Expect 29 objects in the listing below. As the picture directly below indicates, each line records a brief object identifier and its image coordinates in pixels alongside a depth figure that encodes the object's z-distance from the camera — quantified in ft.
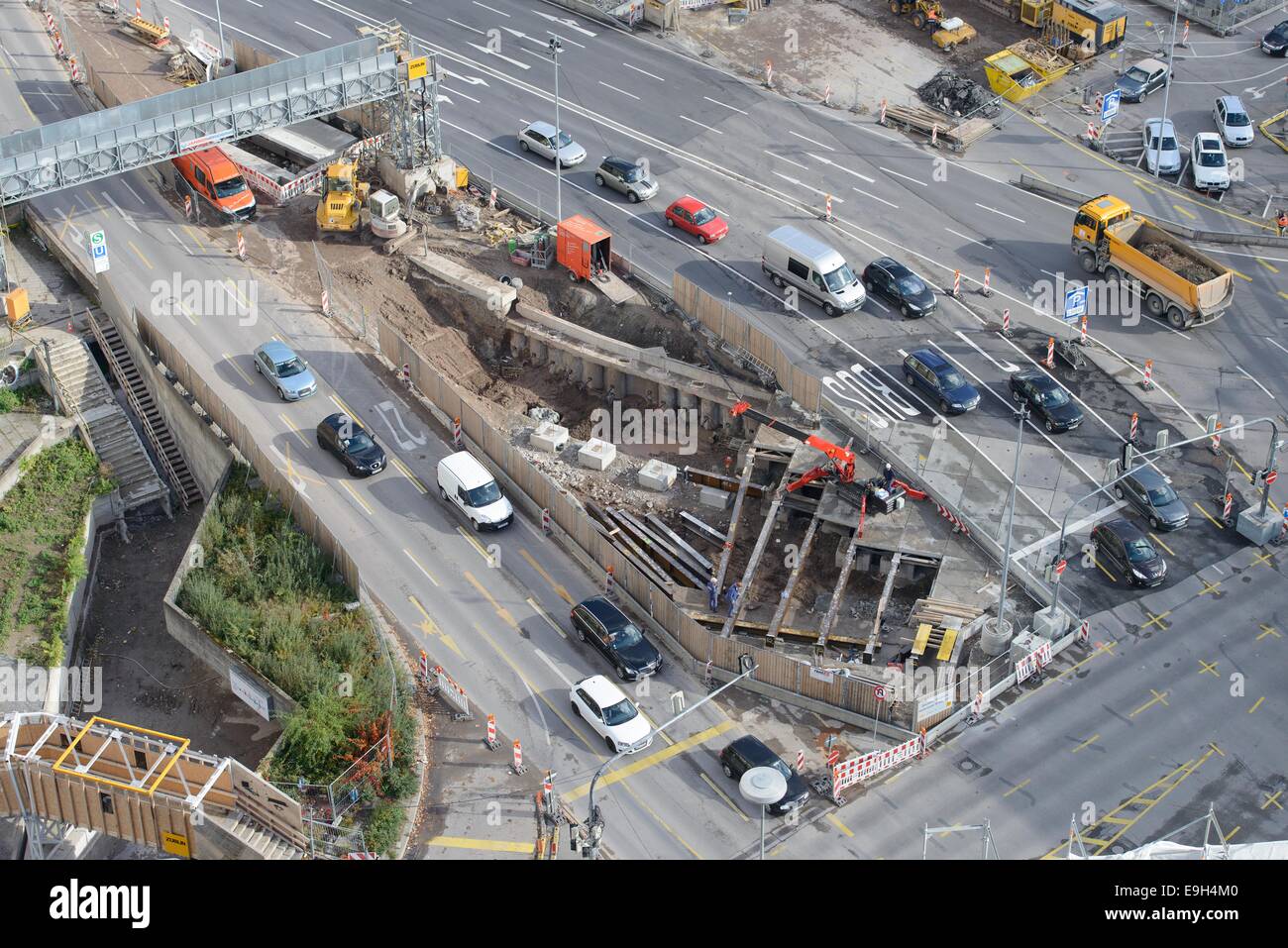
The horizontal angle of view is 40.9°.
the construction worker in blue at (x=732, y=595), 212.64
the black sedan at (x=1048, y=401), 231.91
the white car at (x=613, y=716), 189.78
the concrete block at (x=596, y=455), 235.20
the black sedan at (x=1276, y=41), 316.81
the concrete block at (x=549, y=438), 237.45
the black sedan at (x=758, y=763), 182.80
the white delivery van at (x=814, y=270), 252.21
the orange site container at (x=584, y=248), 261.44
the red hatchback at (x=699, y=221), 269.44
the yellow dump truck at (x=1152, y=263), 247.91
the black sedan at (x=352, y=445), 226.99
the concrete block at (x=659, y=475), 234.17
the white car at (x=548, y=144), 285.02
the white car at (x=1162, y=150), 285.84
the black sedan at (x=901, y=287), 252.42
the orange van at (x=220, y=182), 272.10
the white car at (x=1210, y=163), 280.31
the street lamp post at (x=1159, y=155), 285.23
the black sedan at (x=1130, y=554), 209.97
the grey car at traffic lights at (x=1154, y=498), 217.56
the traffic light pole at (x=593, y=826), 176.96
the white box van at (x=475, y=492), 218.38
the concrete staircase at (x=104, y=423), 247.29
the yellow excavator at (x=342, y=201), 273.13
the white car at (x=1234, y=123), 291.58
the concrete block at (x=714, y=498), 232.73
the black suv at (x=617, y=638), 199.14
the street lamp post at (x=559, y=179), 272.10
